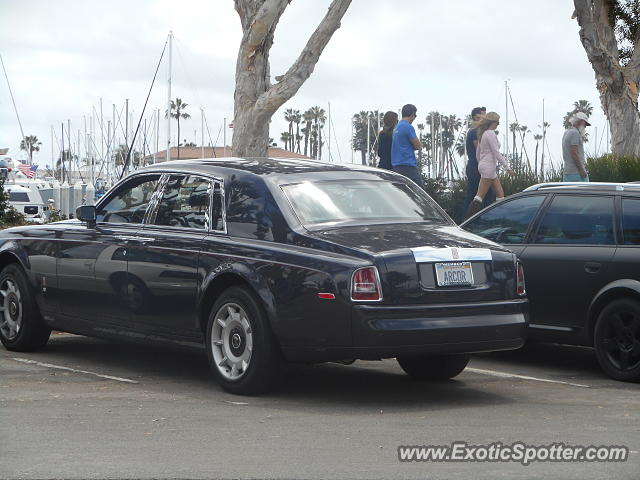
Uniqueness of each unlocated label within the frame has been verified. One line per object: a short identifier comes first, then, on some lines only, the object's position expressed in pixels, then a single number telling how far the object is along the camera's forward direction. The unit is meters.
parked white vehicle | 52.81
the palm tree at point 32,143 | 168.88
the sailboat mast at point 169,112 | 54.94
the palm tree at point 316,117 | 148.12
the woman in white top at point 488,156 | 17.94
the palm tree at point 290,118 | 150.62
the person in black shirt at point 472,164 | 19.06
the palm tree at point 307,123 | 148.38
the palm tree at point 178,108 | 137.09
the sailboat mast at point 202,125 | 71.91
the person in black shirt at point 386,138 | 18.72
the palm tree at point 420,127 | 145.62
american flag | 66.72
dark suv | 10.02
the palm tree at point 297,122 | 150.00
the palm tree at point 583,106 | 133.82
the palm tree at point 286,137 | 149.50
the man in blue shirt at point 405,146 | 17.80
